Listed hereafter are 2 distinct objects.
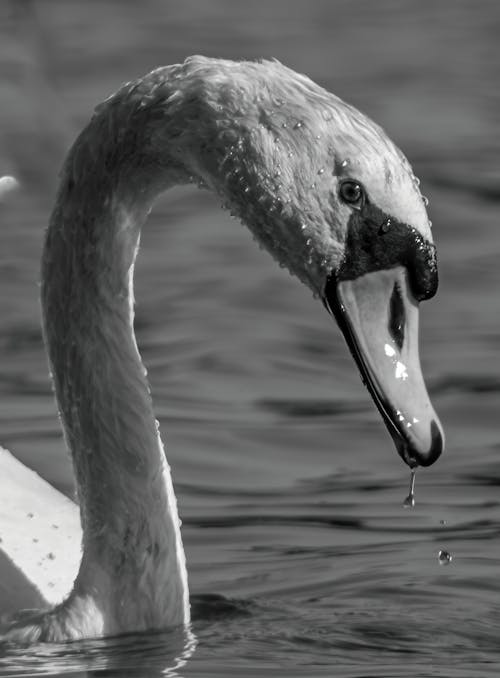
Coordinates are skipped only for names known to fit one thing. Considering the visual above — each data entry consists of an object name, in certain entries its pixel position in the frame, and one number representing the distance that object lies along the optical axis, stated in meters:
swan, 10.51
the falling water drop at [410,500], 11.35
